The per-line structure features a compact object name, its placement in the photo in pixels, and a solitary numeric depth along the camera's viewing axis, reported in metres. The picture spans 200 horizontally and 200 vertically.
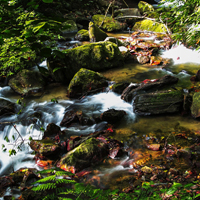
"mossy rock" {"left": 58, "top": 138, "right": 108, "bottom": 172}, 3.82
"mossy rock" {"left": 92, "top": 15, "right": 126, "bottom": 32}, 15.48
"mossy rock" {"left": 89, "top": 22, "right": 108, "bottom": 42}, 11.45
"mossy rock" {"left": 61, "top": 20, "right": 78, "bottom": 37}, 15.46
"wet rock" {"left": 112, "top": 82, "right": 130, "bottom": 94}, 7.10
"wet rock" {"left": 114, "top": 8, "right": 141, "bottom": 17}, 17.73
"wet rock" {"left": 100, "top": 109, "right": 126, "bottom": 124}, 5.45
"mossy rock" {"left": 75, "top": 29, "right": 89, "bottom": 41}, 12.83
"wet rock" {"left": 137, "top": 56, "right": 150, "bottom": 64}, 9.72
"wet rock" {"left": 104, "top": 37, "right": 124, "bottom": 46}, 10.69
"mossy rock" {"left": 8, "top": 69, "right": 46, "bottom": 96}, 7.50
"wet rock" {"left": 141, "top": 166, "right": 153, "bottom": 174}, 3.53
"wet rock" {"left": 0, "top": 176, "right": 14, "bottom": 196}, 3.51
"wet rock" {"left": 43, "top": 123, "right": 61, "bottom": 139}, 5.12
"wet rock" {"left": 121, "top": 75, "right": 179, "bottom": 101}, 6.44
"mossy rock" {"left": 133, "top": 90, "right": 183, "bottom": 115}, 5.57
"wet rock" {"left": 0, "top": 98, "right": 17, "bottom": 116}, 6.12
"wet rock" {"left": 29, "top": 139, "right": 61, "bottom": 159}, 4.25
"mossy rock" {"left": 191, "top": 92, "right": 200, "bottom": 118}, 5.17
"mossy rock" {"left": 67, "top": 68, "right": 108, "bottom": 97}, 6.97
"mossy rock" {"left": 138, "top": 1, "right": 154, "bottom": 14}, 18.84
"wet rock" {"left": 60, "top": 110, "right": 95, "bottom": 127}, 5.56
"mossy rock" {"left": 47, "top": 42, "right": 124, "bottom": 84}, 7.92
